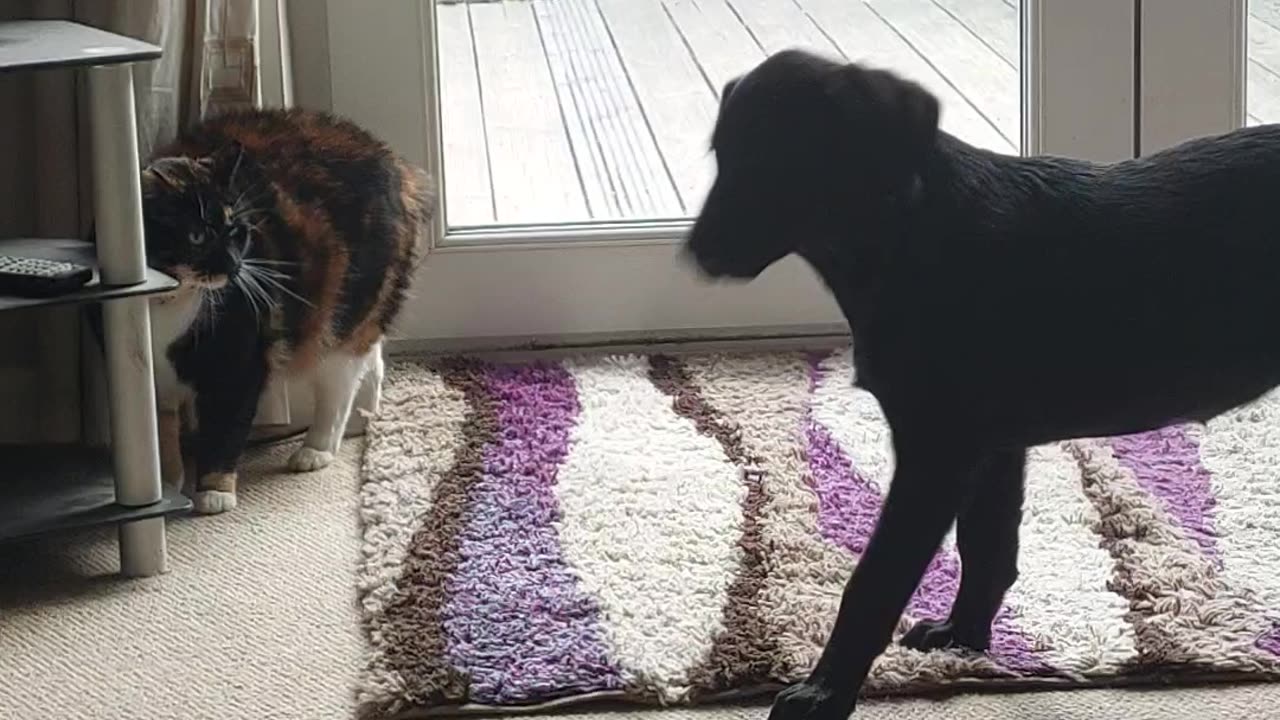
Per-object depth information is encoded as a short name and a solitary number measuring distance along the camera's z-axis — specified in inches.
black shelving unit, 71.2
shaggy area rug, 65.9
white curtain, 86.0
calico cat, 80.0
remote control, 71.0
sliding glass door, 102.2
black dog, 55.6
